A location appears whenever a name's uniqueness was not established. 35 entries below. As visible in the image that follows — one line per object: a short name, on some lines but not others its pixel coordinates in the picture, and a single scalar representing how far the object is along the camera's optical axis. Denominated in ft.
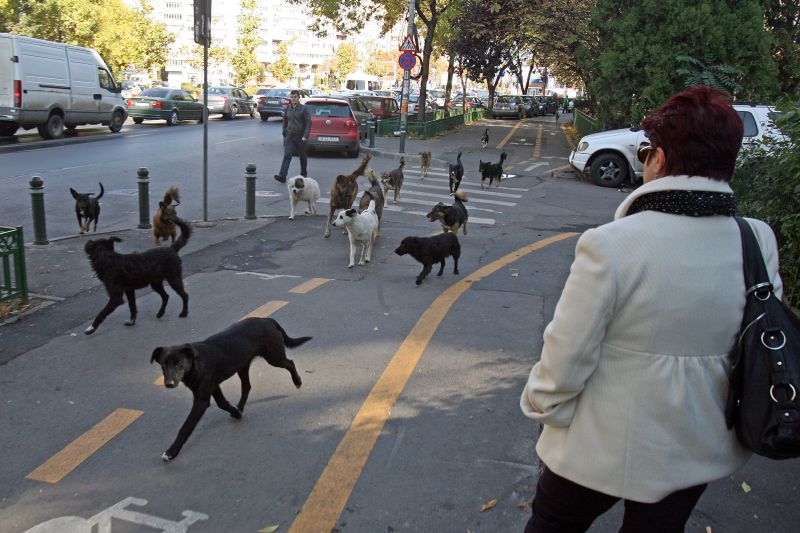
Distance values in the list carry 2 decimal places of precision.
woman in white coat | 6.28
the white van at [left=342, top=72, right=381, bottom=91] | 257.03
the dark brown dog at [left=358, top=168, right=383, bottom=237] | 32.92
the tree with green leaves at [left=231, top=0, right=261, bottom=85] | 217.36
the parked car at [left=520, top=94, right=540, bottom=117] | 176.99
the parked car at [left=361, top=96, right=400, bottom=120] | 106.63
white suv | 56.18
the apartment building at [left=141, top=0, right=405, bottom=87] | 399.85
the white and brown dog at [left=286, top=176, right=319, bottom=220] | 37.42
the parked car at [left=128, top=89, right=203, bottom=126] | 97.45
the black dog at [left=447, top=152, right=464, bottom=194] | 49.60
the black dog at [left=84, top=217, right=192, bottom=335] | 19.44
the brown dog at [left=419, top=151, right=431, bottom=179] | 59.36
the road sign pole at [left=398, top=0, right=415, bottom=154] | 73.15
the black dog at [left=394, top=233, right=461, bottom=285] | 26.14
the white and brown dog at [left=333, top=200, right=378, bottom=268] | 27.76
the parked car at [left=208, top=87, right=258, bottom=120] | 115.03
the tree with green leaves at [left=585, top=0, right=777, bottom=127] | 57.67
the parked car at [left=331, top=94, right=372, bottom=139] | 85.05
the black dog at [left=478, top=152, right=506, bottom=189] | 53.98
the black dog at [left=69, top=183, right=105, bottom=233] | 31.78
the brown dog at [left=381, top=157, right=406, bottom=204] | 45.32
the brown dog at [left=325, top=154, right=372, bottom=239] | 34.35
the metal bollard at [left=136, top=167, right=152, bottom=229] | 33.22
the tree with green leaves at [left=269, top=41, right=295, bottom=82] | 268.00
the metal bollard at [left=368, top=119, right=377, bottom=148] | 75.65
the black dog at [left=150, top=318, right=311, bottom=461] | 12.57
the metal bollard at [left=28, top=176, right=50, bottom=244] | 28.53
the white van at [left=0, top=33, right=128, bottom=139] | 64.18
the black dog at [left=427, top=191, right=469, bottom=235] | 31.68
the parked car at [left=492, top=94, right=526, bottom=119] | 165.07
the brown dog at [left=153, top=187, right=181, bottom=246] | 29.19
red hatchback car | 67.62
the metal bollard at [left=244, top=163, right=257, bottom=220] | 36.68
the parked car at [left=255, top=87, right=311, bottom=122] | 112.88
